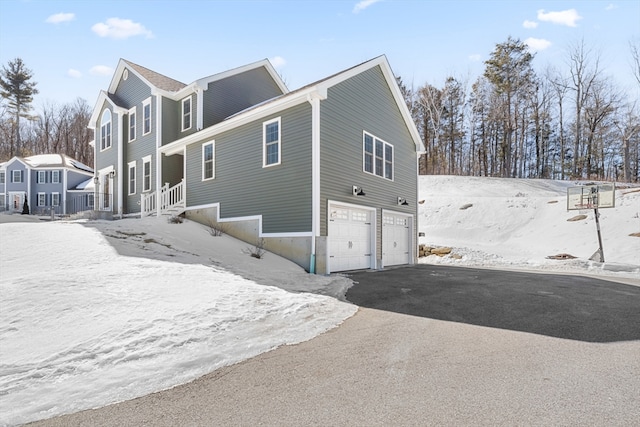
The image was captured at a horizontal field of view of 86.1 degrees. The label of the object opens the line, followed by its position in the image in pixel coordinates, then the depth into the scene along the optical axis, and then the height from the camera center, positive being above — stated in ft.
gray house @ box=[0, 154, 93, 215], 101.35 +10.66
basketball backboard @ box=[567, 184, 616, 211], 46.01 +3.26
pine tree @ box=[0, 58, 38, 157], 123.54 +48.26
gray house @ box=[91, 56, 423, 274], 34.83 +7.73
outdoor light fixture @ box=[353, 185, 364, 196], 38.61 +3.33
